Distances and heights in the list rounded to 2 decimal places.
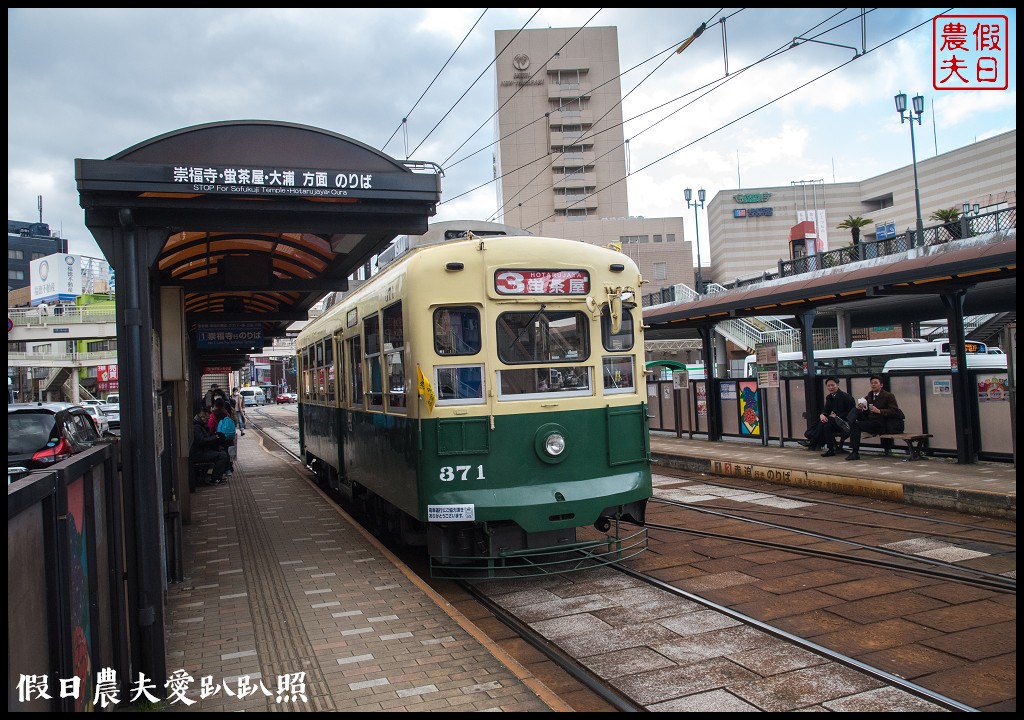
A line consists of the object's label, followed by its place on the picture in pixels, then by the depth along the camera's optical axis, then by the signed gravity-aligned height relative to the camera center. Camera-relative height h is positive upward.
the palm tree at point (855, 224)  39.22 +6.70
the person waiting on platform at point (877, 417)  13.00 -1.01
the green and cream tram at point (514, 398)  7.03 -0.22
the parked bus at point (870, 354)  25.14 -0.02
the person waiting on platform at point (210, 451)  15.35 -1.15
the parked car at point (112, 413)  25.92 -0.66
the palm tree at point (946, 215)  39.81 +6.69
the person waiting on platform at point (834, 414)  14.07 -1.00
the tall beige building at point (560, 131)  72.75 +21.61
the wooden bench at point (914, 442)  12.82 -1.42
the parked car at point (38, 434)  11.14 -0.50
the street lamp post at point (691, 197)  43.94 +9.01
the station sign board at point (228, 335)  14.58 +0.97
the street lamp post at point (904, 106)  28.75 +9.16
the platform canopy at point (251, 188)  5.34 +1.38
